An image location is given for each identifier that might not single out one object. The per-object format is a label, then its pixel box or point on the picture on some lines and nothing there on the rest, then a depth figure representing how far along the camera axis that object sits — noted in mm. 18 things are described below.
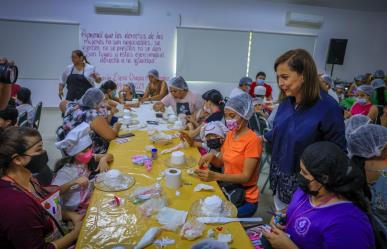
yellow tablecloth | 1306
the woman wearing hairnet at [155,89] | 5043
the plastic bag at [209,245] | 1150
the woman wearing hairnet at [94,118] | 2746
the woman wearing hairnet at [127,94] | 5031
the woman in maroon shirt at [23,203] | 1215
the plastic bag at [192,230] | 1328
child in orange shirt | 1999
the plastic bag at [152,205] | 1536
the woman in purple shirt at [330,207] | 1115
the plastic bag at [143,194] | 1664
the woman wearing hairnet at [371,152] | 2033
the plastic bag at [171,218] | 1411
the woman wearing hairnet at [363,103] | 4429
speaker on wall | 7625
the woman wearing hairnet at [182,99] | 3918
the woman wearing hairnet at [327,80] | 4730
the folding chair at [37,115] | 3521
